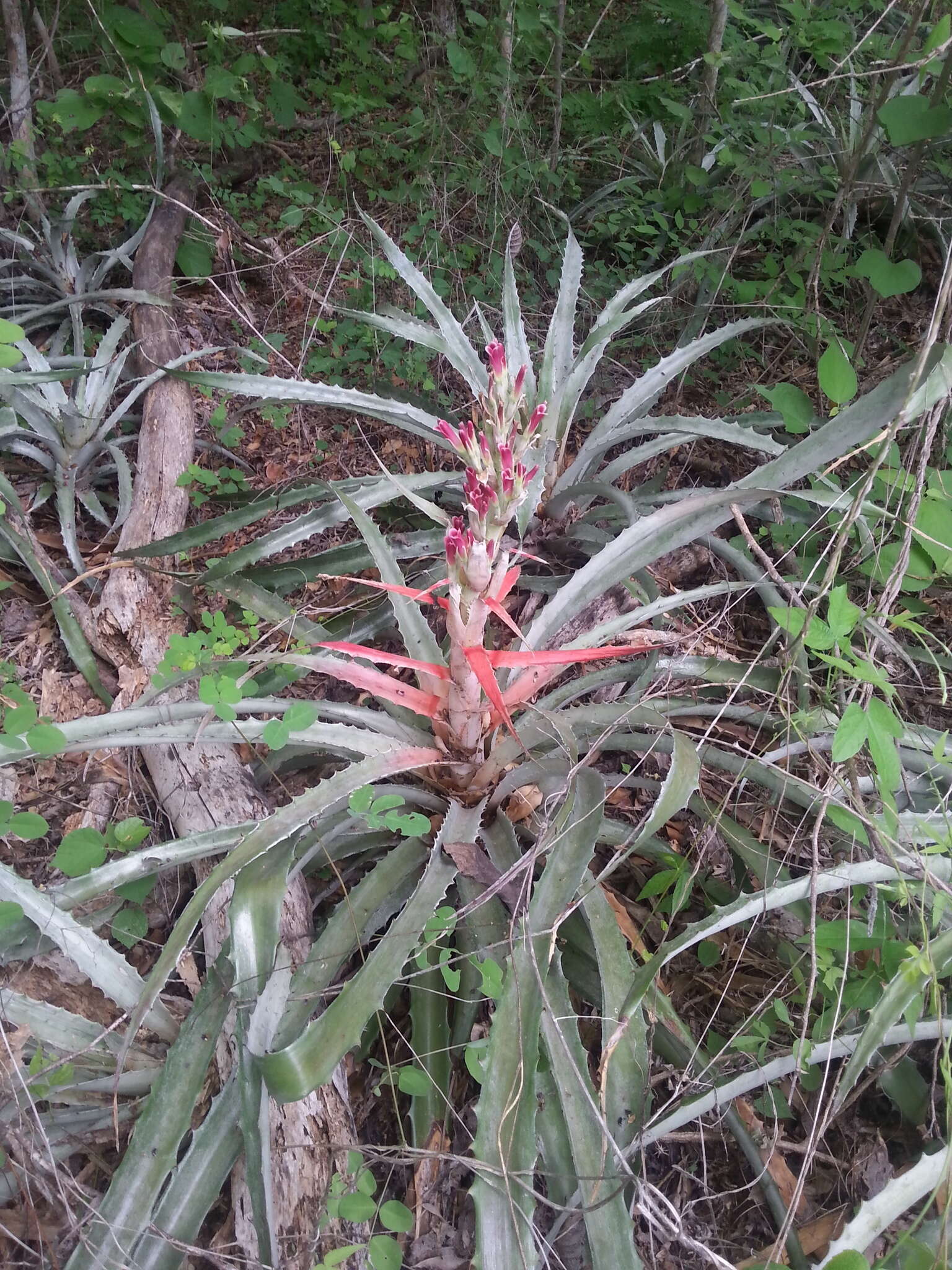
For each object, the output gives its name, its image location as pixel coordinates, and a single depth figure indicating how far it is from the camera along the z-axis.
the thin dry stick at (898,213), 2.22
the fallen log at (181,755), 1.19
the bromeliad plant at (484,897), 1.05
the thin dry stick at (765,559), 1.43
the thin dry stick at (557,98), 2.93
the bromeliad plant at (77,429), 2.29
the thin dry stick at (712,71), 2.58
